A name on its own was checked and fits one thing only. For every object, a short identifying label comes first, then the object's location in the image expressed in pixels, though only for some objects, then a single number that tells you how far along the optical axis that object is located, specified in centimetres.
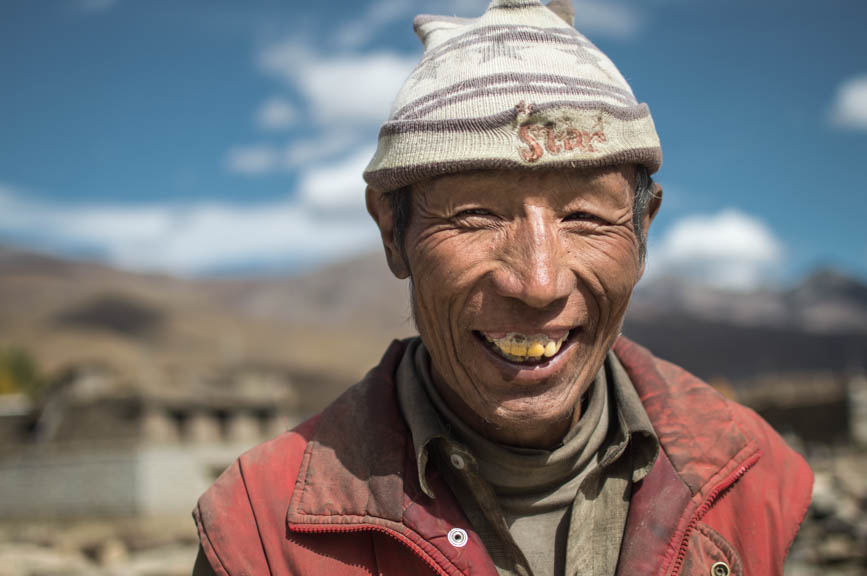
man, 60
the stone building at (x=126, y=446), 1592
